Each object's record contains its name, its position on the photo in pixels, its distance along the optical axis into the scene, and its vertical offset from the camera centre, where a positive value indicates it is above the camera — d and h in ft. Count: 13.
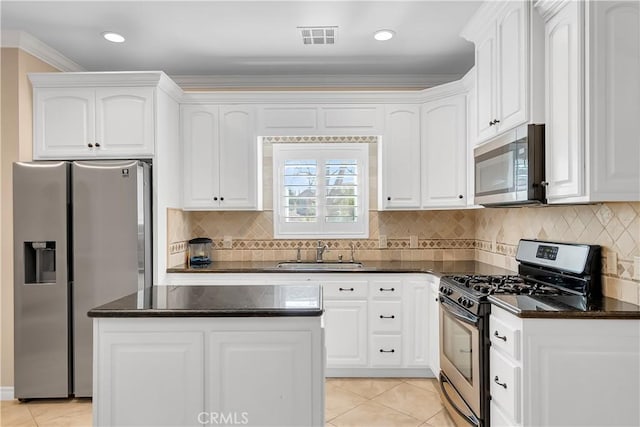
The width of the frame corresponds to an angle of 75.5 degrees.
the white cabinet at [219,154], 12.20 +1.78
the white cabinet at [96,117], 10.53 +2.52
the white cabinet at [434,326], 10.41 -2.94
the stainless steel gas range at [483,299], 7.20 -1.55
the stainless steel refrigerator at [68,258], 9.92 -1.04
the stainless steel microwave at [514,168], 7.19 +0.85
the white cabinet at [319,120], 12.17 +2.77
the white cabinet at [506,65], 7.25 +2.86
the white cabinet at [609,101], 6.04 +1.63
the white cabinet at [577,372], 6.03 -2.38
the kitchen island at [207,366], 5.88 -2.17
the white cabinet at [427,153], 11.66 +1.73
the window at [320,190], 13.25 +0.75
